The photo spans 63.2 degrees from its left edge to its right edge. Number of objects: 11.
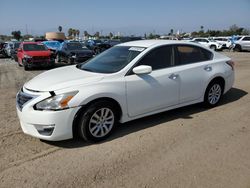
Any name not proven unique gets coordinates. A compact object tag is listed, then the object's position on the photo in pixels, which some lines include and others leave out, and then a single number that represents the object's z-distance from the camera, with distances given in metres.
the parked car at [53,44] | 16.42
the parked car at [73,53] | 11.59
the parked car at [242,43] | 20.64
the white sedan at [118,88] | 3.05
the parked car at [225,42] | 23.31
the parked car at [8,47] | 16.70
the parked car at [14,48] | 14.14
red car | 10.60
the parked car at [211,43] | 22.44
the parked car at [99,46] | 19.93
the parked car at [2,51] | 17.98
